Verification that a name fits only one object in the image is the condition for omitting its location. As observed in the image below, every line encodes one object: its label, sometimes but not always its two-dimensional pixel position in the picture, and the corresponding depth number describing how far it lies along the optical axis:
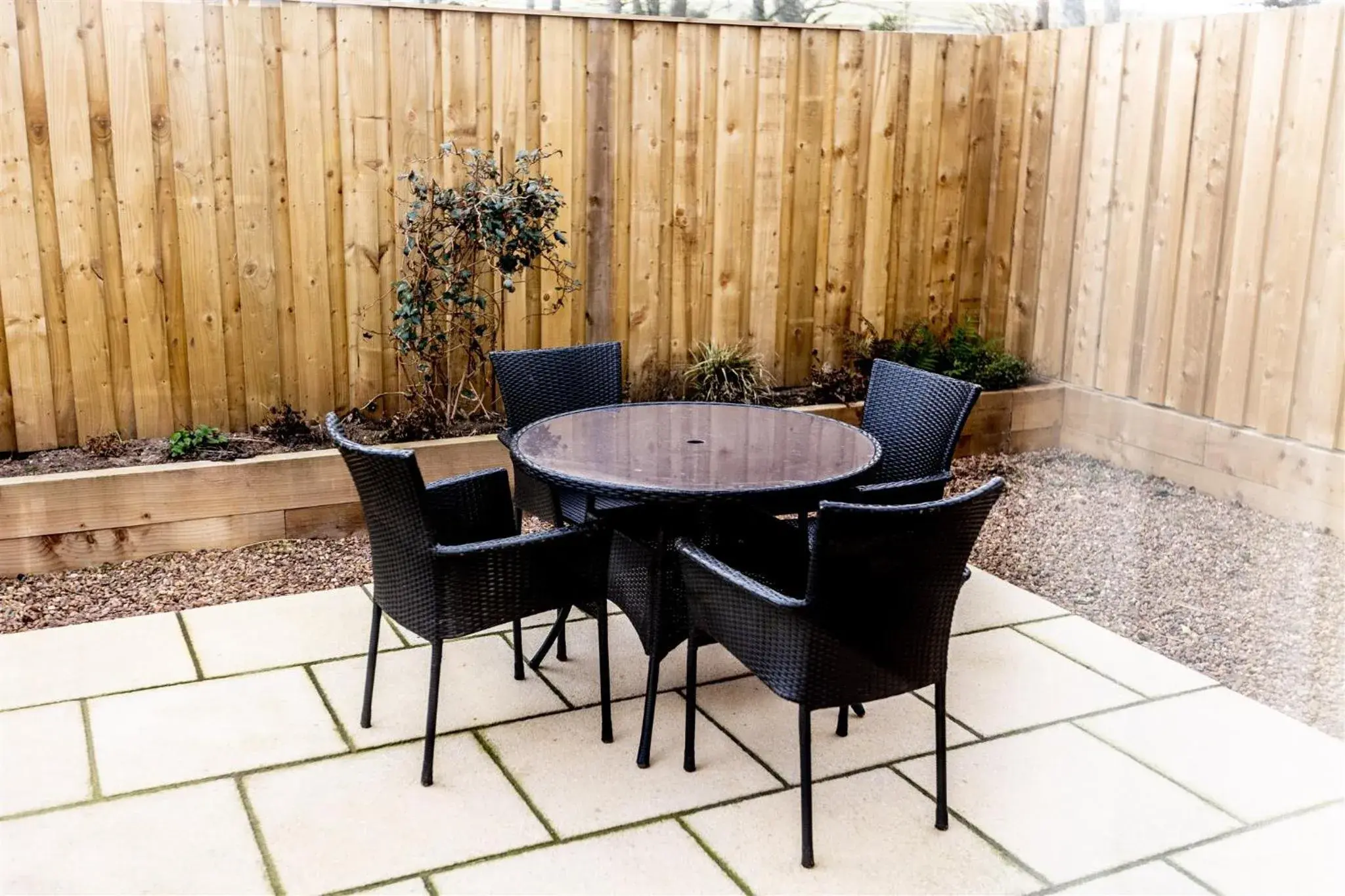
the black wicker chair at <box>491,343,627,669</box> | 3.83
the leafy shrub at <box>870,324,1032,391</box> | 5.86
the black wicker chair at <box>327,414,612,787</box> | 2.79
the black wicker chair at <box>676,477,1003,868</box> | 2.37
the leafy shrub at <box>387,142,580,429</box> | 4.66
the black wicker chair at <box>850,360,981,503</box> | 3.39
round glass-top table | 2.92
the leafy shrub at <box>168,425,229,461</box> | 4.49
